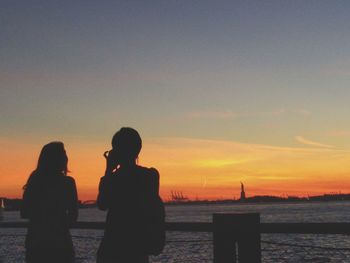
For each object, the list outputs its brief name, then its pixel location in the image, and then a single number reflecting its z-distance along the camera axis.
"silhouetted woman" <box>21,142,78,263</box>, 4.42
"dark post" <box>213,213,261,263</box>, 3.94
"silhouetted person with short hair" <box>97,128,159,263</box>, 3.46
